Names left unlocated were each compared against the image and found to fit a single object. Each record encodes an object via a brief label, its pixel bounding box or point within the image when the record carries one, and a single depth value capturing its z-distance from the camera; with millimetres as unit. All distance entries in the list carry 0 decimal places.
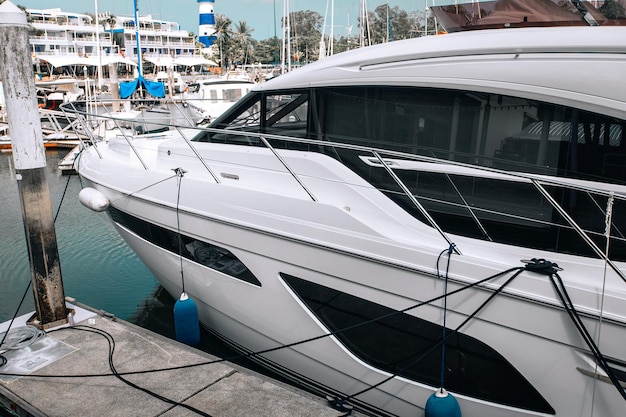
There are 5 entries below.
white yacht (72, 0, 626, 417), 3074
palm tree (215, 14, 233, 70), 63625
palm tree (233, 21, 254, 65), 67106
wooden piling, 4582
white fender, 5161
